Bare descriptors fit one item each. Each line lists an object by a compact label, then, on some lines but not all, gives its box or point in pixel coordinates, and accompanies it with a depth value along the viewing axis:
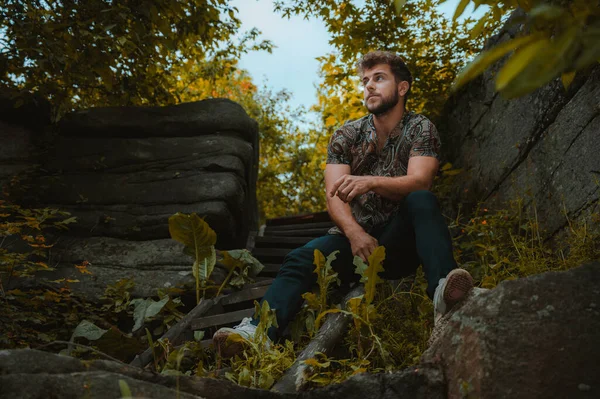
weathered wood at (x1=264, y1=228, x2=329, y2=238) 5.59
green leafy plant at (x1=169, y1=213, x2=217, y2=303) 3.45
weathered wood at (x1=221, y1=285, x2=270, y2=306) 3.74
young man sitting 2.57
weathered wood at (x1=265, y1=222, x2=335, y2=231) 5.92
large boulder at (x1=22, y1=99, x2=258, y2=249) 4.53
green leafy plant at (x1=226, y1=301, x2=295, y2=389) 2.26
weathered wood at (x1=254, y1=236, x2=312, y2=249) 5.36
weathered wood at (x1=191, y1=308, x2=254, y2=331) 3.41
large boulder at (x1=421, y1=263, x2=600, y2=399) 1.61
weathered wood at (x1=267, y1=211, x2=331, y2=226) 6.52
